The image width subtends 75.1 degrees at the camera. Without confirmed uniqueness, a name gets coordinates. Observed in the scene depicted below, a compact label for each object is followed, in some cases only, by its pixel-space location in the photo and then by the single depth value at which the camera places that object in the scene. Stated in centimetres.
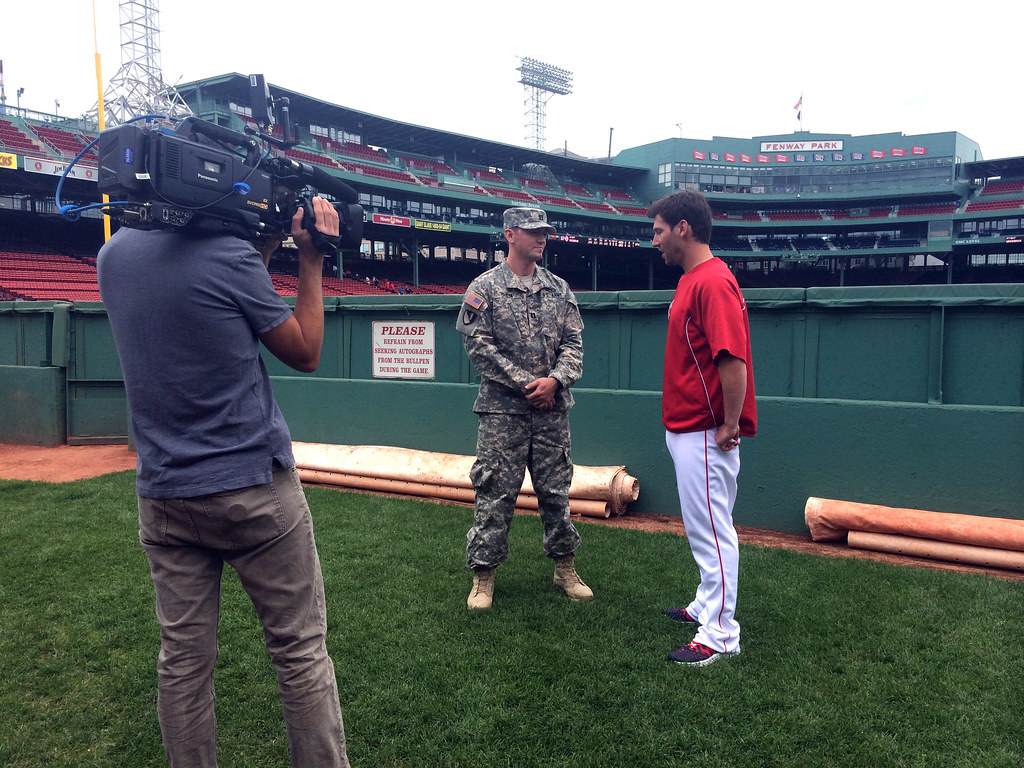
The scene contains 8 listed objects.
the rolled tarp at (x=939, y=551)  432
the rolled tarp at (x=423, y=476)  566
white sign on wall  722
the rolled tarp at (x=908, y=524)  438
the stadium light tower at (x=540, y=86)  6031
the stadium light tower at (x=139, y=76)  2911
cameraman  165
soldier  375
